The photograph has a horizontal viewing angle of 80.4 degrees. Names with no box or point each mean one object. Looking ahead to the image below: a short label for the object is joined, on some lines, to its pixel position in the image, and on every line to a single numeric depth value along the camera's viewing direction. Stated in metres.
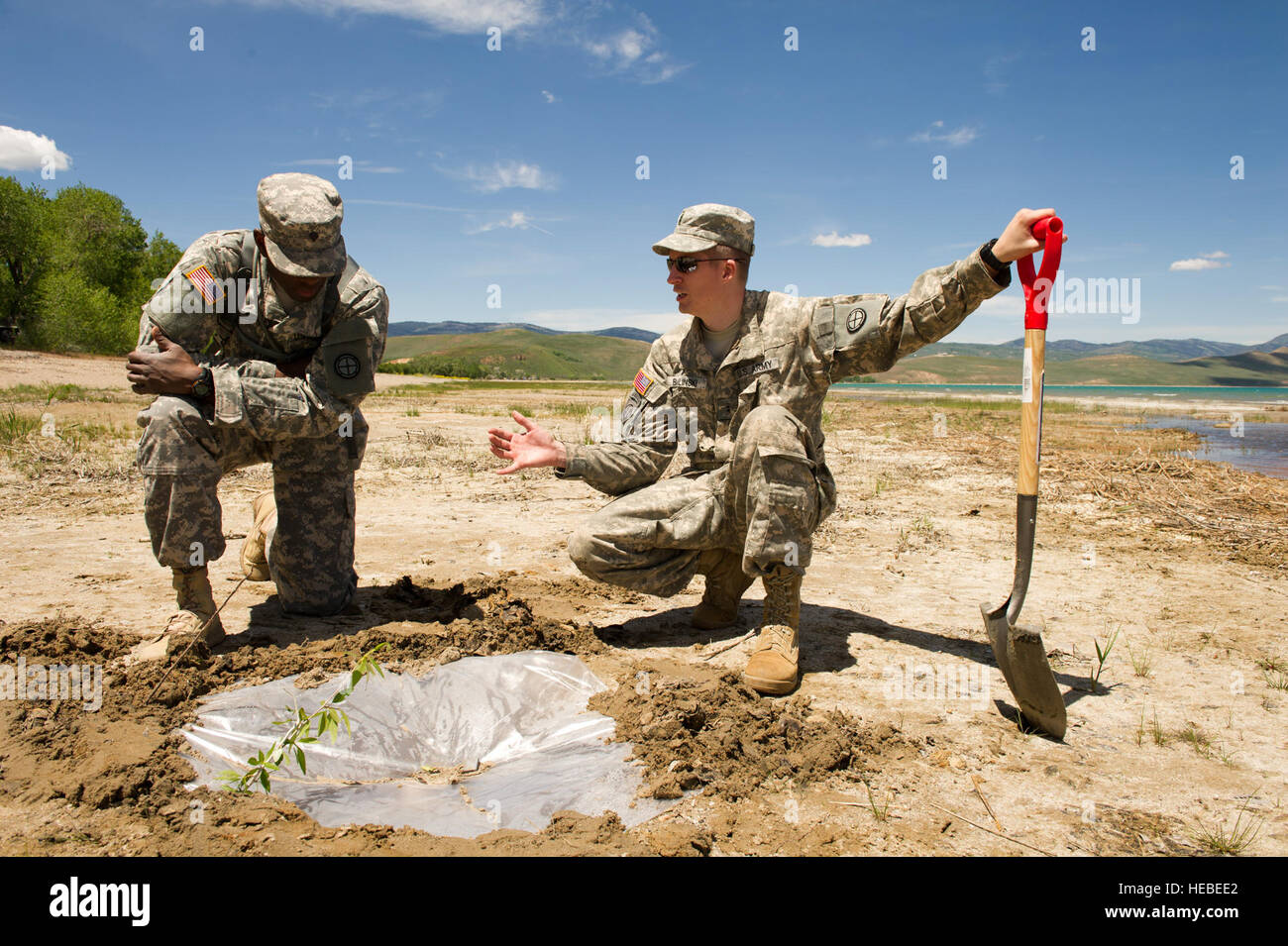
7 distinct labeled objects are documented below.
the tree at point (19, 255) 36.16
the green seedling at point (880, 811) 2.12
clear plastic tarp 2.08
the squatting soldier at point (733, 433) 3.14
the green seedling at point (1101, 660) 3.08
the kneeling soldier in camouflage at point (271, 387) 3.16
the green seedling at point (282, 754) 1.95
